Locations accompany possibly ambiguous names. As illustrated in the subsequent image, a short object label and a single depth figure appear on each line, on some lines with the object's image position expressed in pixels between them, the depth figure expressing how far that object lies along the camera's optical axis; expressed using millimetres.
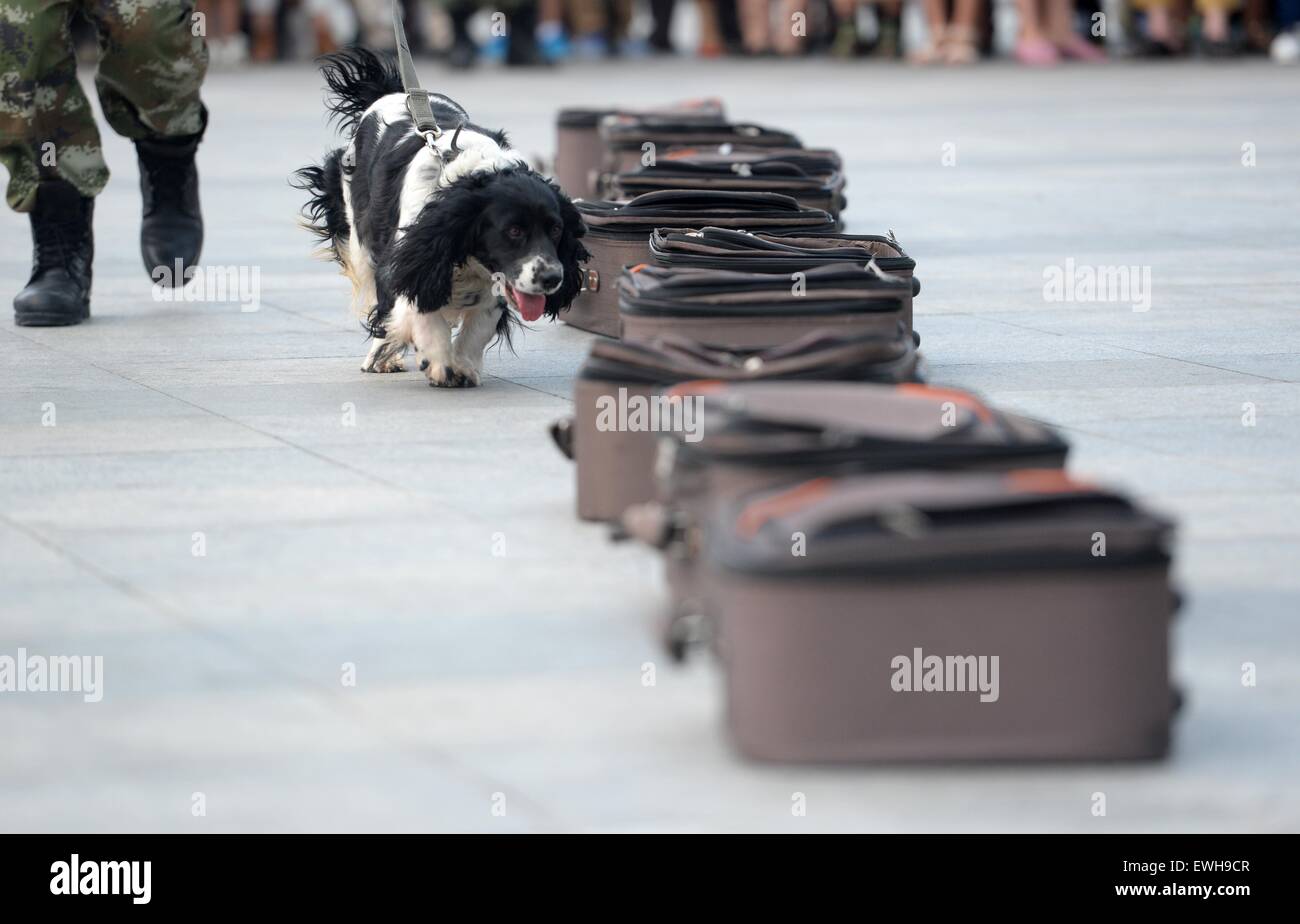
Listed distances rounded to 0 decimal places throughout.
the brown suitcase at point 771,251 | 11695
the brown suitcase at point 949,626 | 6254
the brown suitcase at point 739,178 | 14492
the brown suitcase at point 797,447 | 7082
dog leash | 12484
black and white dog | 11992
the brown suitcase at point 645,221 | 13539
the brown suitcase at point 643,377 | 8781
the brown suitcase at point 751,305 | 10172
